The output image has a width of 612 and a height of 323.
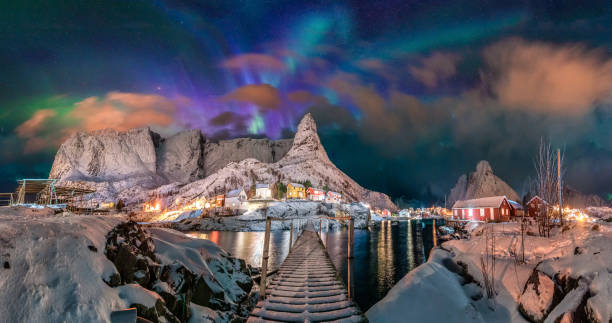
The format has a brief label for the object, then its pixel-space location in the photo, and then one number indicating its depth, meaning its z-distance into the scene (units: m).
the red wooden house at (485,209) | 54.00
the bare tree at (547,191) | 12.02
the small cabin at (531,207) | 49.82
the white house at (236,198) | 104.99
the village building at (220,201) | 112.11
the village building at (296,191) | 116.44
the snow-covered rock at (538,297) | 7.41
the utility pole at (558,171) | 13.47
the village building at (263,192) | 107.82
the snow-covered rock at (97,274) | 4.71
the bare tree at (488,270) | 9.58
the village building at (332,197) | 125.31
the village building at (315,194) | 120.28
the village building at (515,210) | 56.69
